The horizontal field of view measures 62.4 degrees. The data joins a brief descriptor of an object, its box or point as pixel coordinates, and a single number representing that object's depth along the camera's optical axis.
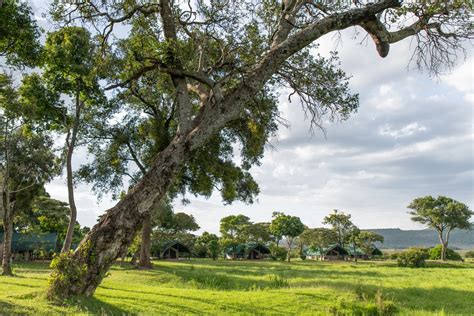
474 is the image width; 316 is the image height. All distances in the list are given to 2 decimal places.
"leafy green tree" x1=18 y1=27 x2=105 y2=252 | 16.92
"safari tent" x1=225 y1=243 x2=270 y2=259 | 73.06
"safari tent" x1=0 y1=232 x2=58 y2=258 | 41.84
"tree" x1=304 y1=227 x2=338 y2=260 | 78.56
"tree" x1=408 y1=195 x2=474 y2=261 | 64.56
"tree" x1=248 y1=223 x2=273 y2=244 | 74.56
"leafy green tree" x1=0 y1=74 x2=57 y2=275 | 19.33
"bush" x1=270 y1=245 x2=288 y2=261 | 65.31
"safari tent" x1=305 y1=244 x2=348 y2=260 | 79.80
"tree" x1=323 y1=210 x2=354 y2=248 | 75.44
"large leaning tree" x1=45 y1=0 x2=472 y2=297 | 8.90
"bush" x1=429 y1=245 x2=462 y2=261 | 63.48
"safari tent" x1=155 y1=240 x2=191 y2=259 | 62.91
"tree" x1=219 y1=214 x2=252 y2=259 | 73.62
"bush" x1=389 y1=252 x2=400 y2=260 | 69.70
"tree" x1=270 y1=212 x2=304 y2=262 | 67.12
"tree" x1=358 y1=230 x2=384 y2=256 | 69.94
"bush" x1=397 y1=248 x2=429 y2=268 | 44.09
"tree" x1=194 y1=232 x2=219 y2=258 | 66.72
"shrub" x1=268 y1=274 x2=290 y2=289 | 17.28
